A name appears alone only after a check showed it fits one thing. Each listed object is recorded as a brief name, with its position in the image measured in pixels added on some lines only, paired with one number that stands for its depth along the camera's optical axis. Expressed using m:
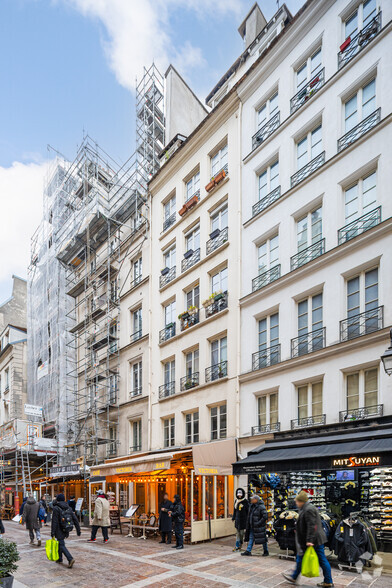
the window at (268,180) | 16.28
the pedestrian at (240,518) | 11.78
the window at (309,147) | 14.59
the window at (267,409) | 14.66
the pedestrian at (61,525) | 10.25
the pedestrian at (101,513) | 13.77
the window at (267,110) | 16.62
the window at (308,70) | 15.00
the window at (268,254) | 15.71
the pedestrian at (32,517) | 14.35
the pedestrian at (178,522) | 12.59
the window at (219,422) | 16.77
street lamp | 9.00
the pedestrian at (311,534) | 7.44
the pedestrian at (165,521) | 13.47
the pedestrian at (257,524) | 10.71
